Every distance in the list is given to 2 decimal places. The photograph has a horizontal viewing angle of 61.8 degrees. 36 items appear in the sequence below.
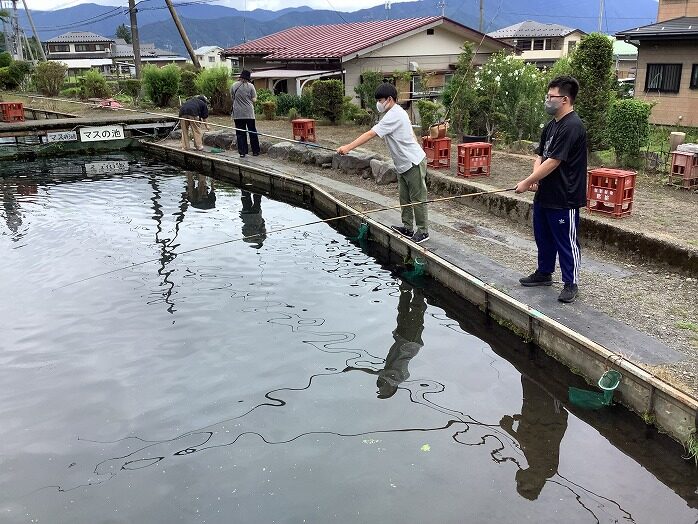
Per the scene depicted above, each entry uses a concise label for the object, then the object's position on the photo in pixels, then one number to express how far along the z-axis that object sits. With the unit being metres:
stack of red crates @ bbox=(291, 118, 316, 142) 14.55
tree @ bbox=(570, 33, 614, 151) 10.63
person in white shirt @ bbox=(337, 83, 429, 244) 7.25
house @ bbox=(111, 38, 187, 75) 67.06
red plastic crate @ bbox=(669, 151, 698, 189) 8.69
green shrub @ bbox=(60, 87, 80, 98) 27.36
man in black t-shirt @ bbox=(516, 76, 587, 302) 5.32
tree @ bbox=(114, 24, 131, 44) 102.80
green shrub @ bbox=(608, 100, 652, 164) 9.83
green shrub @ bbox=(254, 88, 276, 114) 20.53
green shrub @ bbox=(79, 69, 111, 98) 26.39
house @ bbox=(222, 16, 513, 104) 22.12
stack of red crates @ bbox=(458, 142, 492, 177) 10.16
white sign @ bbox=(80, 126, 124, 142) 17.48
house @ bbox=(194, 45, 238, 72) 88.71
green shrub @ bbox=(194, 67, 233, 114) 21.61
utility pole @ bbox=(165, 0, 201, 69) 29.83
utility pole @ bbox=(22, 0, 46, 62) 50.91
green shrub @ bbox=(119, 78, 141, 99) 26.48
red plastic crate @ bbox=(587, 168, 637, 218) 7.46
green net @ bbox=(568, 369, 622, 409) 4.52
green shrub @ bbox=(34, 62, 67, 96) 27.70
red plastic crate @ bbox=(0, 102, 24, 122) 20.22
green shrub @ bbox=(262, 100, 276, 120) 19.53
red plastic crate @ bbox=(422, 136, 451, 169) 10.97
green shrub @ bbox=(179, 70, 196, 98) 23.30
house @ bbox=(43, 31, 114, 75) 78.12
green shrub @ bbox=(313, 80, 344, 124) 17.72
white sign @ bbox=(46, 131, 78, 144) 17.30
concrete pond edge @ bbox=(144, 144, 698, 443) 4.14
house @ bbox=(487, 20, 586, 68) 48.66
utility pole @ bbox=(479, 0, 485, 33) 43.70
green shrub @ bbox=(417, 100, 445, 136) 13.77
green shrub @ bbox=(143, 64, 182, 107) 23.22
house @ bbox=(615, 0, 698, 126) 19.34
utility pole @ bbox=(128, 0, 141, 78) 30.42
